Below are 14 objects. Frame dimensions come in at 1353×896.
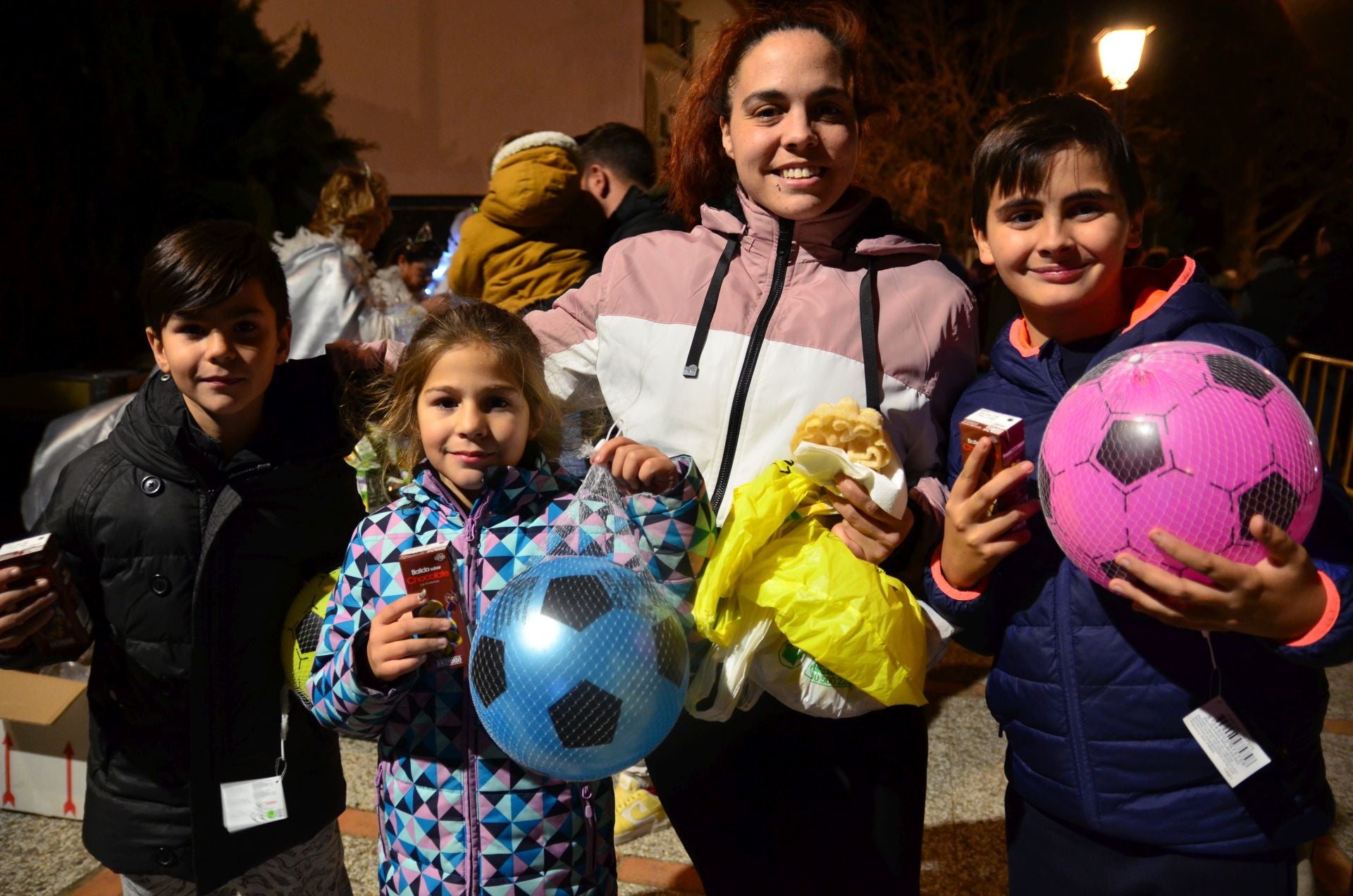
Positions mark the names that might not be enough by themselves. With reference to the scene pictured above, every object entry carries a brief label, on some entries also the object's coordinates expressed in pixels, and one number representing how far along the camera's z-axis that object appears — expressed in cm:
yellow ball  199
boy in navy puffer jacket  147
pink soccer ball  131
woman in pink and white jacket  182
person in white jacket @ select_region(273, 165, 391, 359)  455
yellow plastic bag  160
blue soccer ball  148
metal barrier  627
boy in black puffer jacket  197
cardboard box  323
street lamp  888
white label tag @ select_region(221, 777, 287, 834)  200
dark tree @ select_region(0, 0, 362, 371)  650
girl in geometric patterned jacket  173
